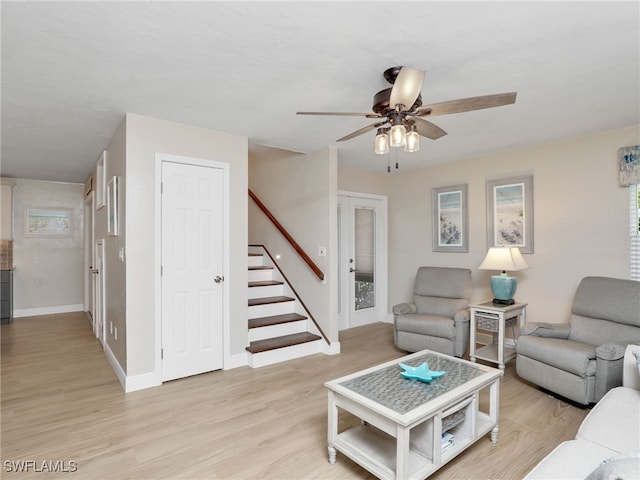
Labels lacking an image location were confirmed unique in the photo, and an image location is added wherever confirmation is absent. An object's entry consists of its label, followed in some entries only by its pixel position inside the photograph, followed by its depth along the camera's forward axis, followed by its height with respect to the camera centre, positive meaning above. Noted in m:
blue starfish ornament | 2.11 -0.83
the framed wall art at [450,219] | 4.64 +0.28
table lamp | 3.71 -0.29
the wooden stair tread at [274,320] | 4.00 -0.96
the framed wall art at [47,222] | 6.02 +0.35
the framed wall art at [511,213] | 4.00 +0.32
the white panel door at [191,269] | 3.24 -0.27
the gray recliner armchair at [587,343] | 2.64 -0.88
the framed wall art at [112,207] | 3.28 +0.34
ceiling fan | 1.78 +0.74
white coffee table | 1.76 -0.95
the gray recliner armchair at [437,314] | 3.75 -0.88
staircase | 3.78 -0.96
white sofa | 1.05 -0.92
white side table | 3.54 -0.89
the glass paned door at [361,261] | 5.22 -0.32
